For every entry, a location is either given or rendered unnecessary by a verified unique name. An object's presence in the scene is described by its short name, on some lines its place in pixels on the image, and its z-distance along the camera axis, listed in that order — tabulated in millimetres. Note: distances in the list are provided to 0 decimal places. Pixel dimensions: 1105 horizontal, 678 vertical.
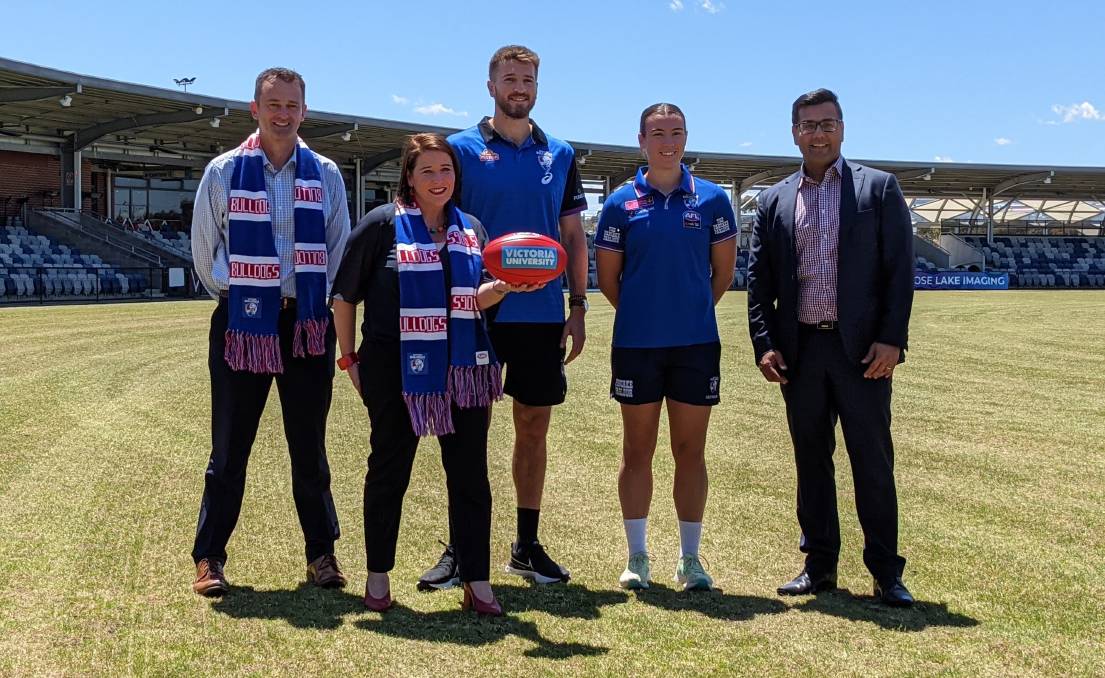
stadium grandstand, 27938
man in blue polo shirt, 4266
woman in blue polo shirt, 4215
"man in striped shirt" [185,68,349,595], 4121
